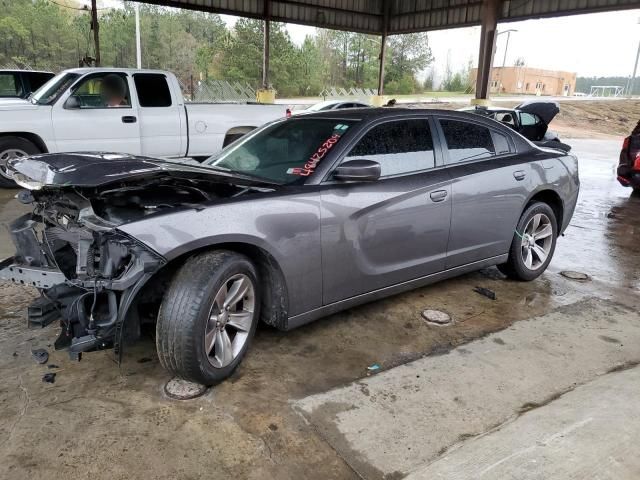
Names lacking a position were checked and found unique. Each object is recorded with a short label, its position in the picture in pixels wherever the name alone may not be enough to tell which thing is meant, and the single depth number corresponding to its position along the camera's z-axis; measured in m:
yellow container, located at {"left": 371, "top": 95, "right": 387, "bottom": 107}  25.08
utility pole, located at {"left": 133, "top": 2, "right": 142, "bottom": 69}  35.29
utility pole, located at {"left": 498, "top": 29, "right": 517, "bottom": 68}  70.13
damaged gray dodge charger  2.71
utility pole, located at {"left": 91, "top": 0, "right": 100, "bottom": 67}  15.43
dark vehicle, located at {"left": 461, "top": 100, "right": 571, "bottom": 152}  13.02
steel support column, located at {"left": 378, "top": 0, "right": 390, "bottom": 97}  21.73
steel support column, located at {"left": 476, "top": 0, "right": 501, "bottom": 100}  17.42
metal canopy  16.14
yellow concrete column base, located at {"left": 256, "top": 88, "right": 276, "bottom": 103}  21.27
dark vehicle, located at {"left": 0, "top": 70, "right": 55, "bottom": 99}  9.83
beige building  69.88
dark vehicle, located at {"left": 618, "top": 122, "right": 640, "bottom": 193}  8.97
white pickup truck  7.82
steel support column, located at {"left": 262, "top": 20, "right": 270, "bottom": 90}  19.42
